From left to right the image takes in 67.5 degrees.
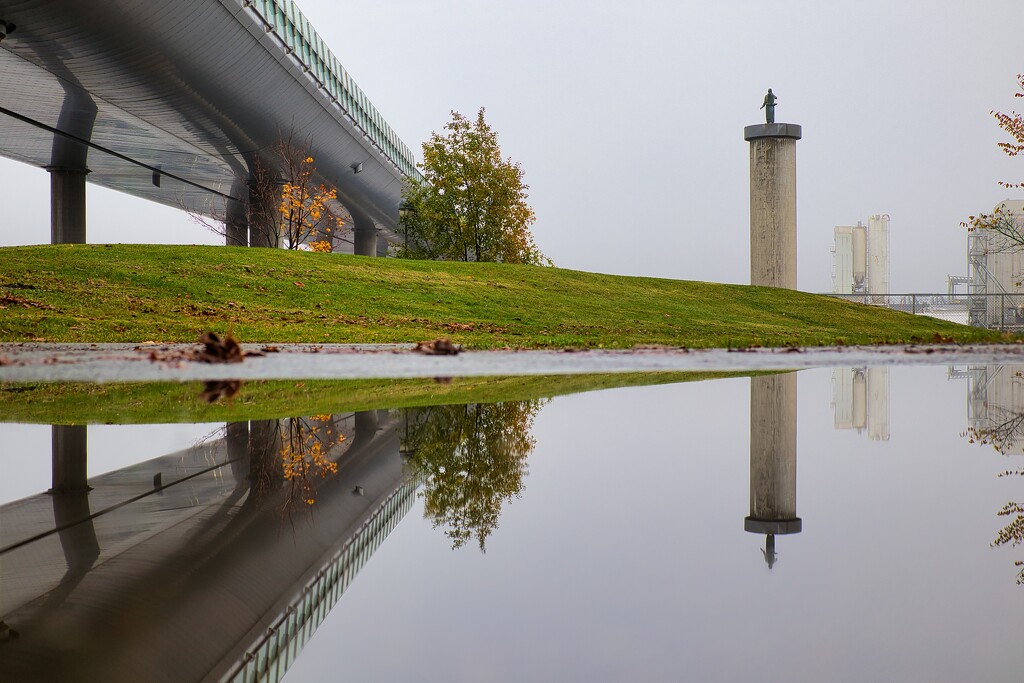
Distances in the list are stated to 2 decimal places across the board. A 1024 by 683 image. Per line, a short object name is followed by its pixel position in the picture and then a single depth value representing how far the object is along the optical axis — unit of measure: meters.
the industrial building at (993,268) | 39.91
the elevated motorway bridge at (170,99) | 26.95
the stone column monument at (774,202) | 33.66
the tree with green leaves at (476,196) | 40.34
